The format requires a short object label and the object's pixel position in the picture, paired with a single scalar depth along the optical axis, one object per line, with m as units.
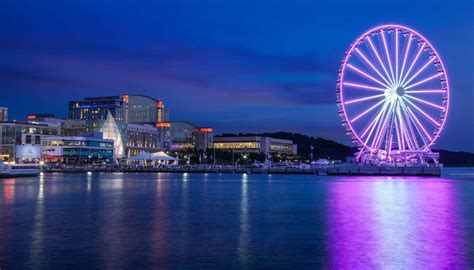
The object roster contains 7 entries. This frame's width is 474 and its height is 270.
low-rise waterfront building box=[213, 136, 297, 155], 195.25
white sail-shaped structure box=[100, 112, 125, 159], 148.62
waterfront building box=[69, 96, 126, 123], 188.25
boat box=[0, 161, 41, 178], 84.73
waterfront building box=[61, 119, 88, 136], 154.00
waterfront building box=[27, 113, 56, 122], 171.50
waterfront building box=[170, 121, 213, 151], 189.88
